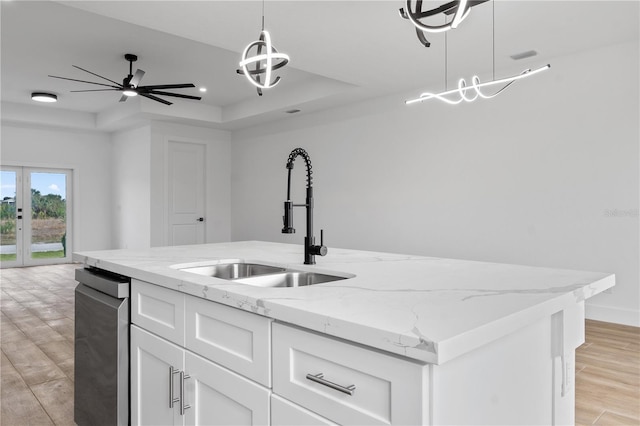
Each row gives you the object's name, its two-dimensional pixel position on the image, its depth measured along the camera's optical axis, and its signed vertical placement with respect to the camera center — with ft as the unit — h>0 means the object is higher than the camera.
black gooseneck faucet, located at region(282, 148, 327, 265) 5.63 -0.22
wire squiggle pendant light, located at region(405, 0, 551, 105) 9.64 +4.13
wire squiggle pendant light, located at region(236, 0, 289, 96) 7.66 +2.67
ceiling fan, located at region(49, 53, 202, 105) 15.26 +4.31
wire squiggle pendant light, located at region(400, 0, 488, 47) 5.41 +2.50
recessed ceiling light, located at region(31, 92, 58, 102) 21.07 +5.46
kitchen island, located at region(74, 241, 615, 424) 2.68 -1.03
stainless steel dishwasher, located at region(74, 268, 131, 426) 5.54 -1.91
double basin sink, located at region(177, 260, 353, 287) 5.58 -0.91
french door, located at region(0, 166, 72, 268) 25.39 -0.47
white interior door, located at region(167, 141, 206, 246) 25.14 +0.90
